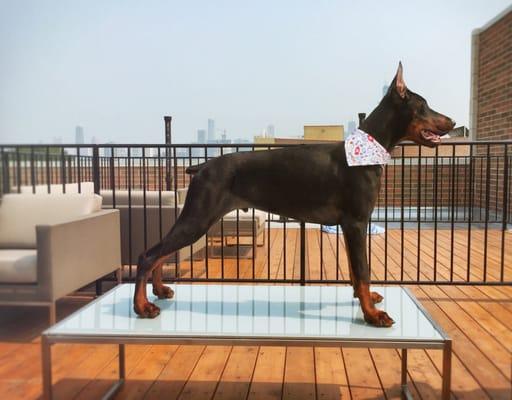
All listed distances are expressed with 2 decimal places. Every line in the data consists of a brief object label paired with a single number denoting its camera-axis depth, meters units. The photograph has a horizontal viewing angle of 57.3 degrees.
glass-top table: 1.13
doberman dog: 1.22
